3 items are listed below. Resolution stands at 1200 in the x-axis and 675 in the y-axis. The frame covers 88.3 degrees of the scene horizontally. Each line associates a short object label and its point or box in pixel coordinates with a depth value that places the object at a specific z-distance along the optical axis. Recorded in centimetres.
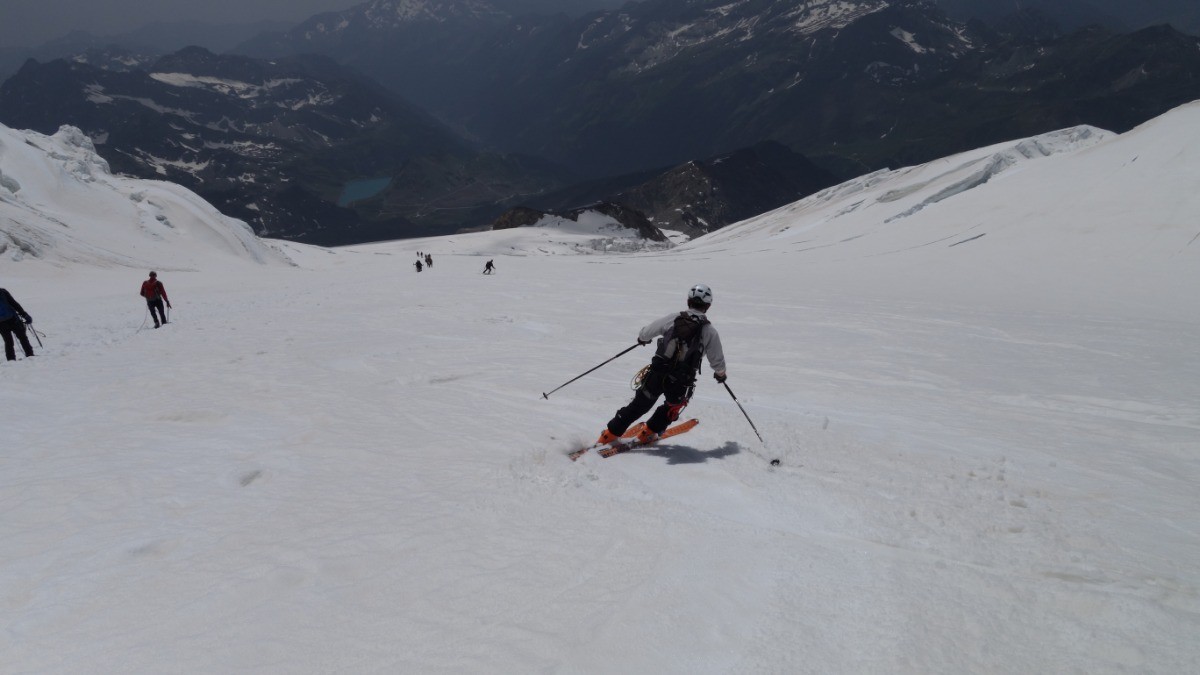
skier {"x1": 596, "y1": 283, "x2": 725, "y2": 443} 788
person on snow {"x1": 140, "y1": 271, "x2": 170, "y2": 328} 1911
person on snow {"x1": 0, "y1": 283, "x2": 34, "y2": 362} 1477
